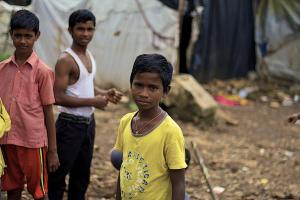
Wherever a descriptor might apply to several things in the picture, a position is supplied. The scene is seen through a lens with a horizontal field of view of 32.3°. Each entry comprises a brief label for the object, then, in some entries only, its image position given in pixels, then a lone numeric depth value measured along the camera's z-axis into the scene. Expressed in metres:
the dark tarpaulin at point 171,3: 9.35
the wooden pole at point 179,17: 9.55
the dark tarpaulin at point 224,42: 10.84
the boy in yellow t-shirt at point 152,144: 2.49
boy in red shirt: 3.12
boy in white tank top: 3.53
